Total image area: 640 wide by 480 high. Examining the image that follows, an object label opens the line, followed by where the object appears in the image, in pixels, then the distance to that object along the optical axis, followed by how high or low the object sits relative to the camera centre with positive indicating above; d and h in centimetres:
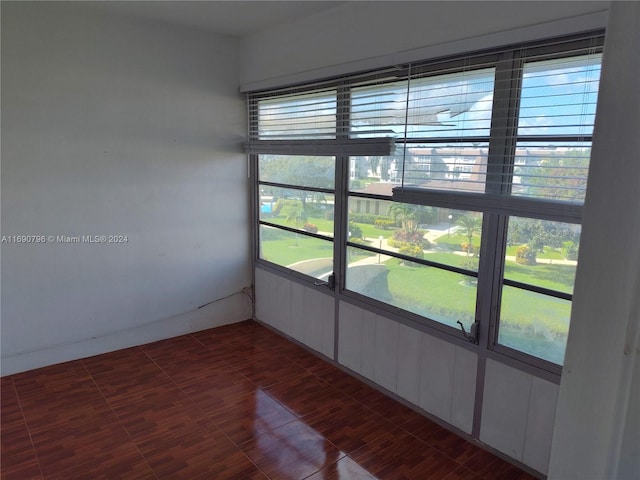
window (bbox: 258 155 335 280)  367 -45
